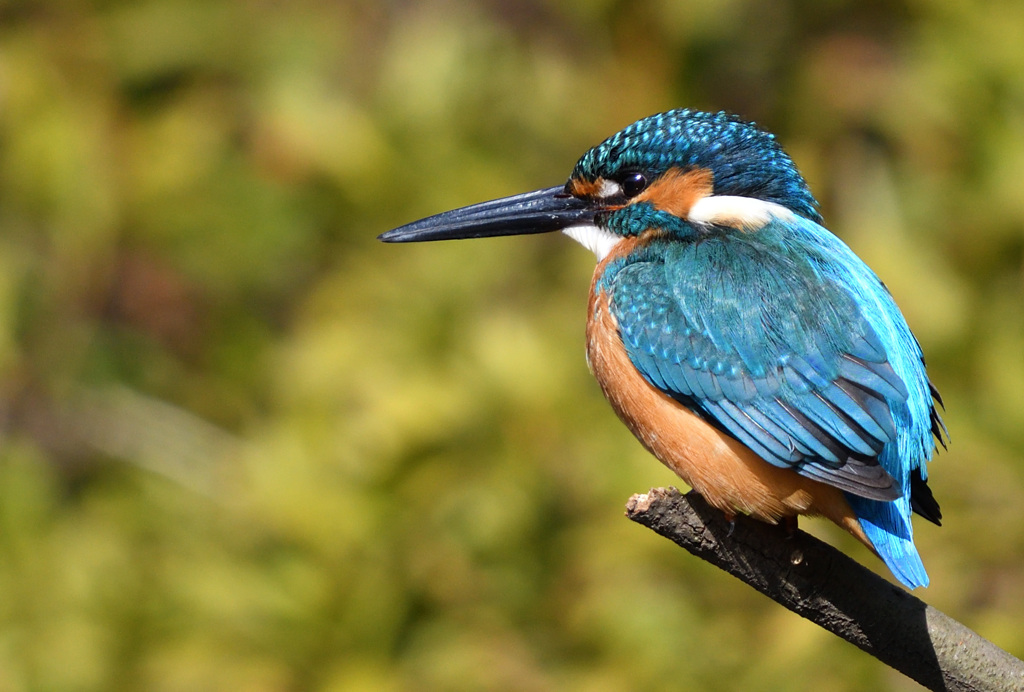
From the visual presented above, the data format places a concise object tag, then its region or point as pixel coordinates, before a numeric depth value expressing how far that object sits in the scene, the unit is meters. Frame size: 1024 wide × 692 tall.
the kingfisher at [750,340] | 2.85
